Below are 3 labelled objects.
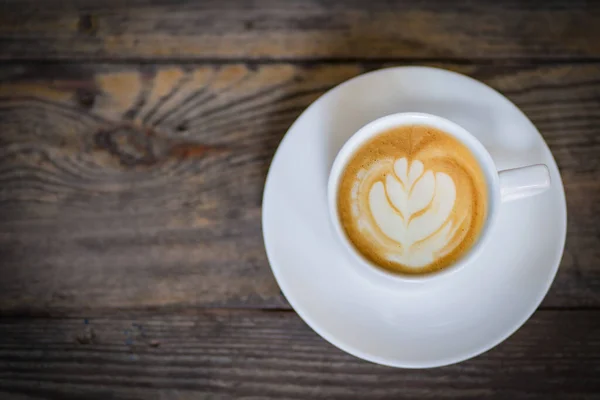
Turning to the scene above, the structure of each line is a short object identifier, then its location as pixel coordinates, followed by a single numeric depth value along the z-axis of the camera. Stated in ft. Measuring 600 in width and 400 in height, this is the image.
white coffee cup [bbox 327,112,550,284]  2.01
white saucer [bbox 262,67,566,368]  2.10
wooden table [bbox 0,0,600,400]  2.25
